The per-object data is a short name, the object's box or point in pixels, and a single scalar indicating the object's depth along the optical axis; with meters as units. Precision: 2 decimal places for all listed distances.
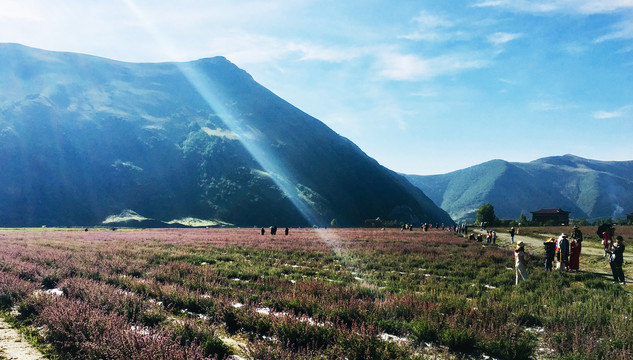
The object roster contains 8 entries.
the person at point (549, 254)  15.47
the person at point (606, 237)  20.17
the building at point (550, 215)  127.97
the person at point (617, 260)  13.05
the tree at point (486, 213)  110.62
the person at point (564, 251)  15.78
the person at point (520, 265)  12.27
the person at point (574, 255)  16.11
